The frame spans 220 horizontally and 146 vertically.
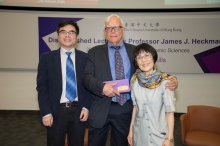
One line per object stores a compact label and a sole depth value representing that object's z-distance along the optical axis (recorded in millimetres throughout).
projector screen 4211
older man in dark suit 1869
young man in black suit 1898
